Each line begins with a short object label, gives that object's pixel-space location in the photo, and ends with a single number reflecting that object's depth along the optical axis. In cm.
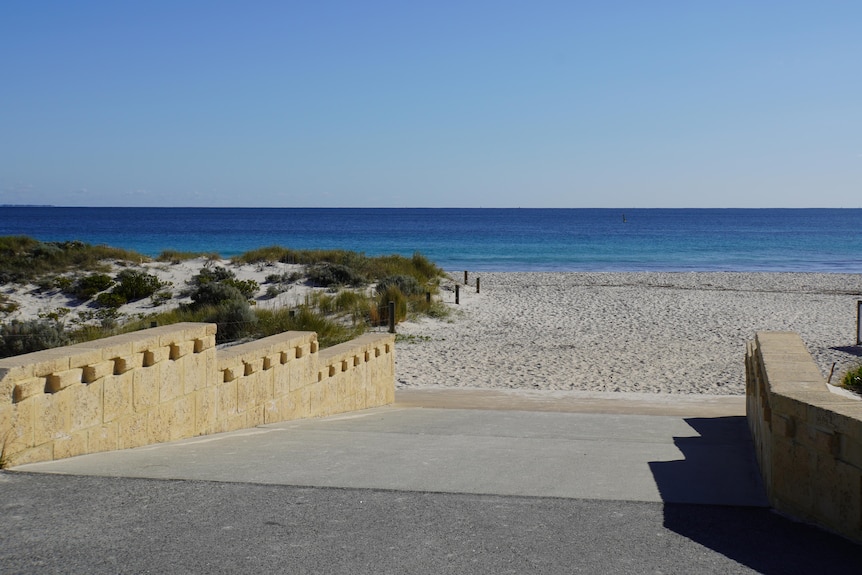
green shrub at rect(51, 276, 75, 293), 2716
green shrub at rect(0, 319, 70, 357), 1409
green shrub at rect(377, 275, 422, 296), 2695
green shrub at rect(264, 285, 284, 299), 2781
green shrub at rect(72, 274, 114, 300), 2673
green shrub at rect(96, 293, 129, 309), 2559
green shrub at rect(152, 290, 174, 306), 2590
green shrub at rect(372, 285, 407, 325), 2284
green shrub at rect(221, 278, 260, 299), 2687
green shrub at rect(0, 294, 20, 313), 2466
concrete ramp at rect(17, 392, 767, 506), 546
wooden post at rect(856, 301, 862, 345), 2005
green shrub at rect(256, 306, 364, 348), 1700
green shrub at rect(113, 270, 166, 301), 2642
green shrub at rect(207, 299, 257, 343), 1839
